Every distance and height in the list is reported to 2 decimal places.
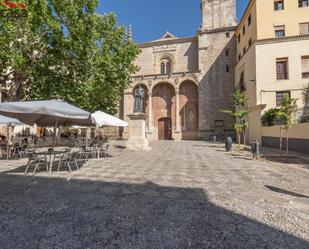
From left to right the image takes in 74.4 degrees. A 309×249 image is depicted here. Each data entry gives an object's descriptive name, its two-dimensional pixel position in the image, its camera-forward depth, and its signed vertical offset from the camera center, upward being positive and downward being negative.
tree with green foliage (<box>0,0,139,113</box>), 11.54 +5.07
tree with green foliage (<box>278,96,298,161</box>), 9.46 +1.04
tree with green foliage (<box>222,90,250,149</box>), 13.85 +1.51
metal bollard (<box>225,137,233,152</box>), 13.74 -0.87
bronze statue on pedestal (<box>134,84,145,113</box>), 14.85 +2.32
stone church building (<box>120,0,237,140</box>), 27.02 +6.70
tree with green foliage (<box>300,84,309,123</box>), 16.67 +2.91
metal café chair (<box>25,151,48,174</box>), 6.66 -0.89
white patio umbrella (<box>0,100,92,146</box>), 5.41 +0.58
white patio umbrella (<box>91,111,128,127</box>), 11.03 +0.66
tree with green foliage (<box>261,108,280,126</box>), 16.16 +1.15
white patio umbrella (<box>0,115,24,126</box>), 9.55 +0.51
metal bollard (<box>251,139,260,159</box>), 10.19 -0.87
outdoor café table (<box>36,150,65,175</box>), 6.67 -0.74
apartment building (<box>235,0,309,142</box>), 17.19 +6.70
